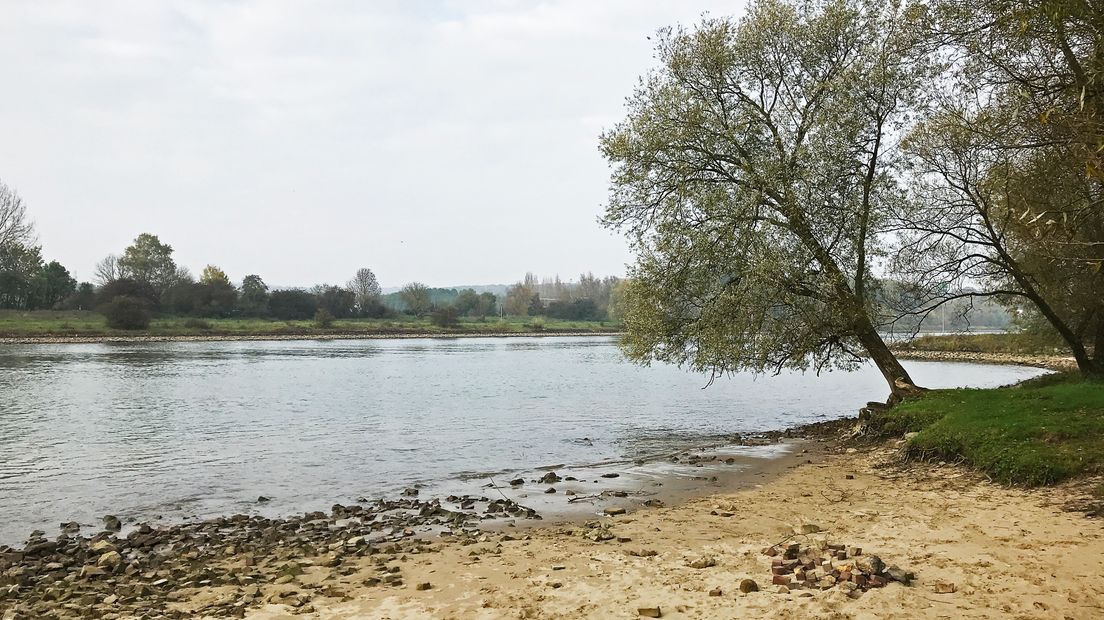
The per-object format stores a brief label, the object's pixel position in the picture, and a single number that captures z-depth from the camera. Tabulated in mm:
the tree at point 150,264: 129125
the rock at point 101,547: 11742
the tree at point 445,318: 149625
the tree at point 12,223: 98500
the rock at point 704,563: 9498
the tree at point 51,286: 111938
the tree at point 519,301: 189625
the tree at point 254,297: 138375
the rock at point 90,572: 10305
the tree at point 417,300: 162750
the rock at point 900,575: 8078
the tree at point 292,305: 141750
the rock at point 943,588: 7801
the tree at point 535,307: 186625
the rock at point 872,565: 8289
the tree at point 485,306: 177750
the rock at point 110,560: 10805
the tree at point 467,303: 174975
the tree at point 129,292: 115188
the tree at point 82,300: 117438
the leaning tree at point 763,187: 21953
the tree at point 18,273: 107250
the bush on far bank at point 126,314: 107750
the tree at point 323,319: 135250
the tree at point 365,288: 159000
